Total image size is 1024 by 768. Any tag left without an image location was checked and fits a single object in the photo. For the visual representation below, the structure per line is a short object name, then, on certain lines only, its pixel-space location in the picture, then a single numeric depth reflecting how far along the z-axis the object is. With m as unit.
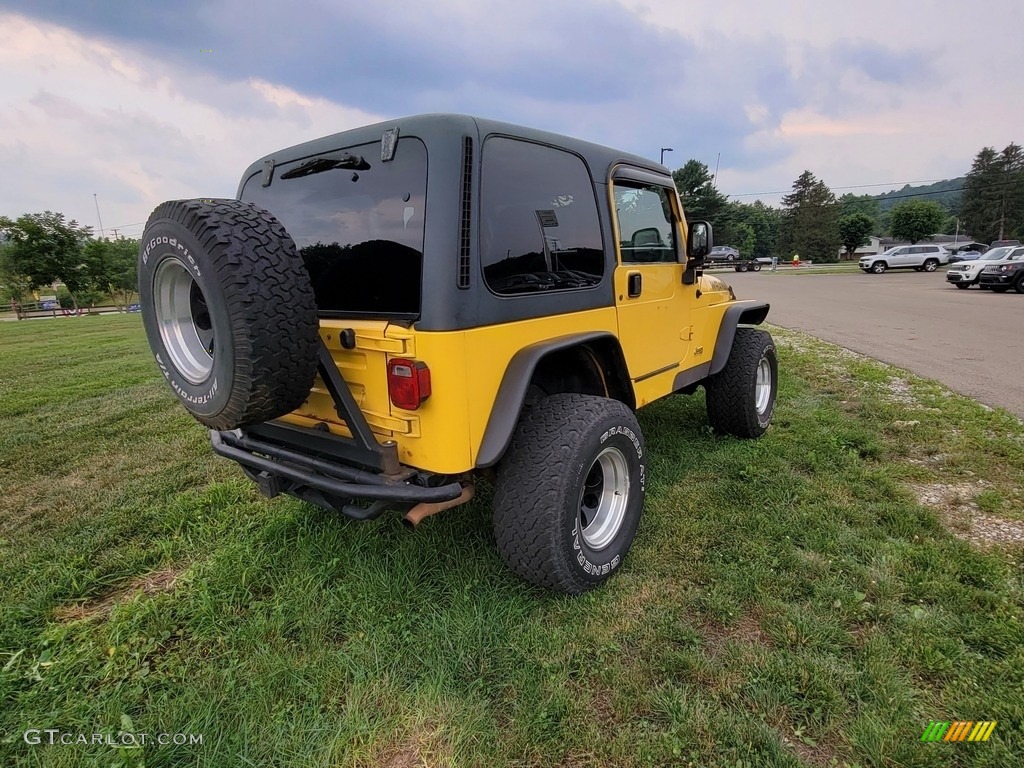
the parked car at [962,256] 30.46
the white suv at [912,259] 31.77
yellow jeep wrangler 2.00
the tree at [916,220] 61.56
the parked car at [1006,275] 17.56
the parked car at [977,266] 18.56
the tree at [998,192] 60.69
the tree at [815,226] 62.56
